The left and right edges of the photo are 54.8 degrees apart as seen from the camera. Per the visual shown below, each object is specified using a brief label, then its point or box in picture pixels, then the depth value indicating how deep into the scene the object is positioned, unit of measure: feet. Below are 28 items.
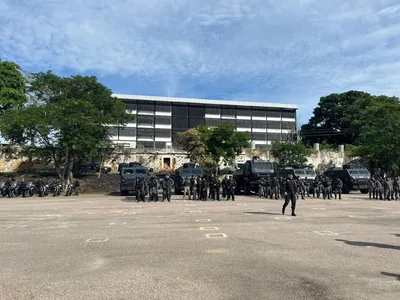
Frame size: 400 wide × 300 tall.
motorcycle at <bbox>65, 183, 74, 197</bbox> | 106.07
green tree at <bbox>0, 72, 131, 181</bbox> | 108.06
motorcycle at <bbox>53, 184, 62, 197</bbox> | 104.47
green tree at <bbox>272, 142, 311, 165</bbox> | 163.50
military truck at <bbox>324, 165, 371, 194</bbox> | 97.30
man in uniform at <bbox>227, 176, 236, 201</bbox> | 79.71
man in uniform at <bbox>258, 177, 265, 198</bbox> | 91.22
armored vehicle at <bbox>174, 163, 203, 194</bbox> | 98.40
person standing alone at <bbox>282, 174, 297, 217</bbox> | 49.08
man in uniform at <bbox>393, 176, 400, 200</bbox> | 79.15
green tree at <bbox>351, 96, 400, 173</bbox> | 122.52
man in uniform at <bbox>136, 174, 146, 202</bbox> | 77.04
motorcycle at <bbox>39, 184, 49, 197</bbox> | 103.14
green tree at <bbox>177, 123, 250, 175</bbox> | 148.66
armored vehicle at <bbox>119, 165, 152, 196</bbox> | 94.48
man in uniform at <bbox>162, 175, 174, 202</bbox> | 77.75
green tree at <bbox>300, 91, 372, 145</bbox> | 237.45
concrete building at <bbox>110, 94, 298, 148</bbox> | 254.06
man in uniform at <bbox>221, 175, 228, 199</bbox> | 80.85
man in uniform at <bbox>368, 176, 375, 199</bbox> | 81.87
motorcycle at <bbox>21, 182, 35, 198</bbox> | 102.37
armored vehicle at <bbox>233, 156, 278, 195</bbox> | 96.68
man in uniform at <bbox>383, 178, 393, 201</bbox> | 78.09
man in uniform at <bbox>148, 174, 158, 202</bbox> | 76.64
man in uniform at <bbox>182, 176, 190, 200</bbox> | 83.04
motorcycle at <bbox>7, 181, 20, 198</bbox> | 100.48
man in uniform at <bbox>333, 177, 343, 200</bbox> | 81.35
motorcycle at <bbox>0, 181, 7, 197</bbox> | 100.94
